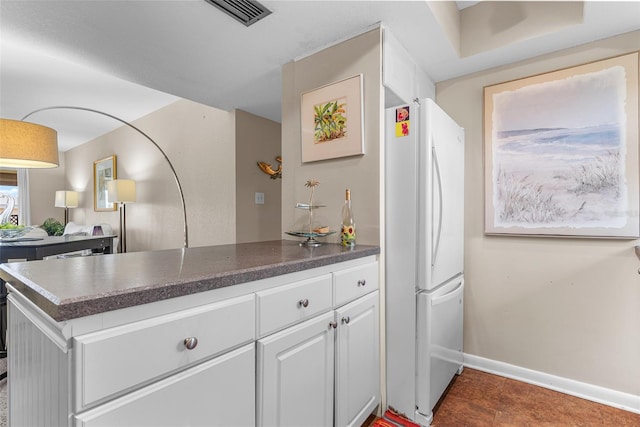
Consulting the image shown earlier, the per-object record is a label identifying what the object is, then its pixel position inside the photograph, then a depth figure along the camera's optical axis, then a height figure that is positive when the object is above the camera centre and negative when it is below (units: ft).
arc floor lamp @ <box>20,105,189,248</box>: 11.41 +0.05
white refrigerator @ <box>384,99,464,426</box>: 5.36 -0.79
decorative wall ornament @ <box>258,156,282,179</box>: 11.33 +1.53
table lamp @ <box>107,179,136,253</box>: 13.44 +0.91
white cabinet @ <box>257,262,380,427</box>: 3.57 -2.04
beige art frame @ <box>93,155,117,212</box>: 16.49 +1.82
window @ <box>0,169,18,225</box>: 19.51 +1.71
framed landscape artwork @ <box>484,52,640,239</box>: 5.90 +1.20
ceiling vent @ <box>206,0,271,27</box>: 5.11 +3.44
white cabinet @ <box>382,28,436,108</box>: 5.77 +2.82
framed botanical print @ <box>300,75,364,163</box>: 5.92 +1.83
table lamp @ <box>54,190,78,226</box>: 19.13 +0.79
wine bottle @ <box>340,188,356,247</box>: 5.68 -0.28
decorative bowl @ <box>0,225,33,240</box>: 7.82 -0.52
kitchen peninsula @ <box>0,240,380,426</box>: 2.27 -1.20
